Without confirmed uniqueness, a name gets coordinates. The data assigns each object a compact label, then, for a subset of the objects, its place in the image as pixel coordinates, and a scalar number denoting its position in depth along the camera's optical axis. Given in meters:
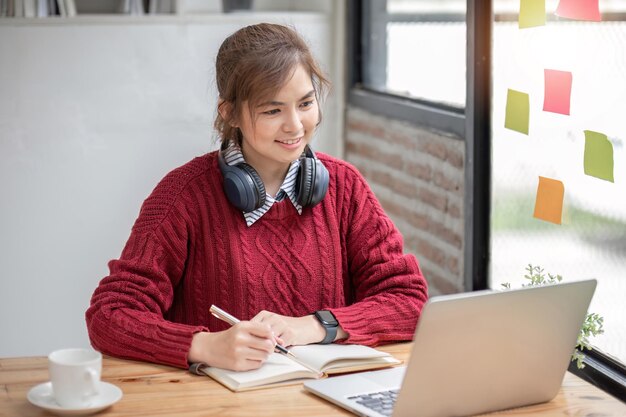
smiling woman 2.63
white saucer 2.30
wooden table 2.34
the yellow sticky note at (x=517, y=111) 3.01
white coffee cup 2.29
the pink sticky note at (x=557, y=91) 2.86
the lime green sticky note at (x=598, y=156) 2.73
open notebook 2.43
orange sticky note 2.91
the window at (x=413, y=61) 3.50
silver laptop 2.24
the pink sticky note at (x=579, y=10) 2.76
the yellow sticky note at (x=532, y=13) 2.94
